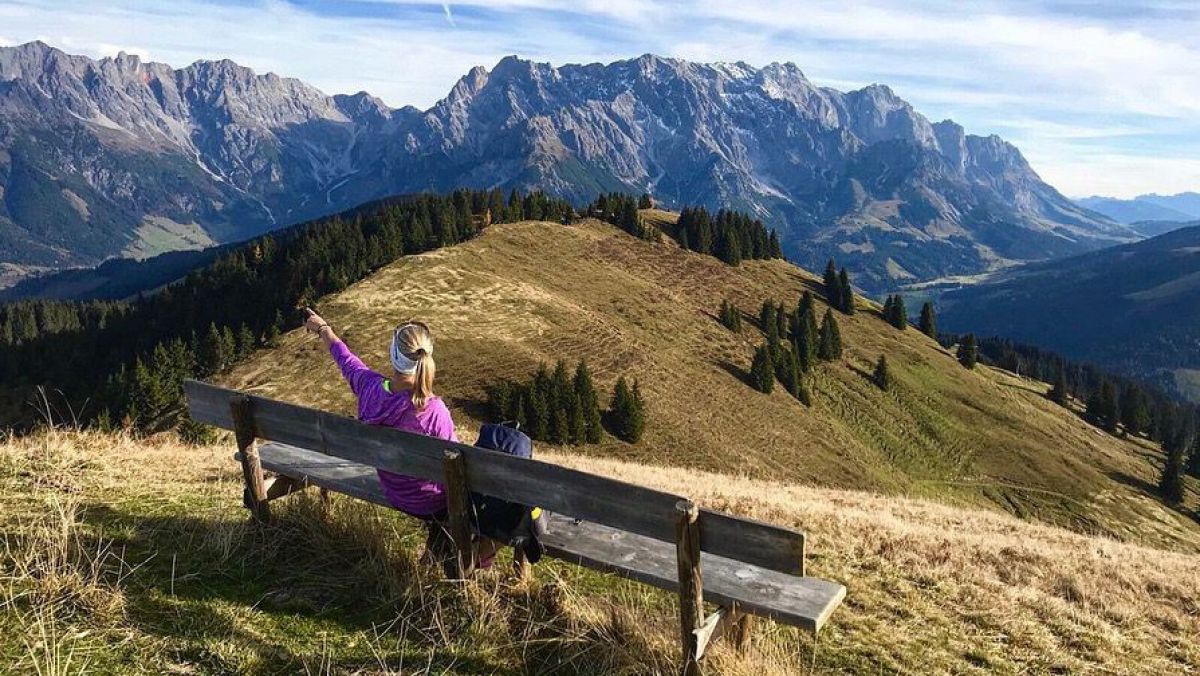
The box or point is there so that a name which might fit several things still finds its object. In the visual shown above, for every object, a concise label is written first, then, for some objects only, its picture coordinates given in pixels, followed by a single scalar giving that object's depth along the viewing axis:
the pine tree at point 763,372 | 78.75
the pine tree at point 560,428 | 56.41
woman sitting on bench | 7.20
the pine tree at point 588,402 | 58.29
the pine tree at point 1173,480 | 88.06
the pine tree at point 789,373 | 82.94
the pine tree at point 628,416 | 59.06
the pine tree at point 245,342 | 69.00
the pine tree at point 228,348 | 66.38
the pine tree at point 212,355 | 66.44
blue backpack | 6.88
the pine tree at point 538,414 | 54.56
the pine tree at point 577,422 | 57.72
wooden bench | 5.54
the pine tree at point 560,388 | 57.19
